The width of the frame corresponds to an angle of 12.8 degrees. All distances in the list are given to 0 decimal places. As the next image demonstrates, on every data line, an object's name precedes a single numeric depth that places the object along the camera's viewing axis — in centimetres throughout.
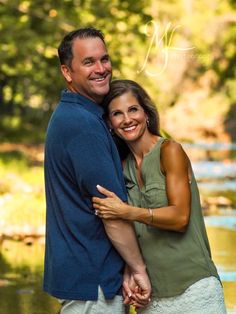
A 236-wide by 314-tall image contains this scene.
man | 477
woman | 493
